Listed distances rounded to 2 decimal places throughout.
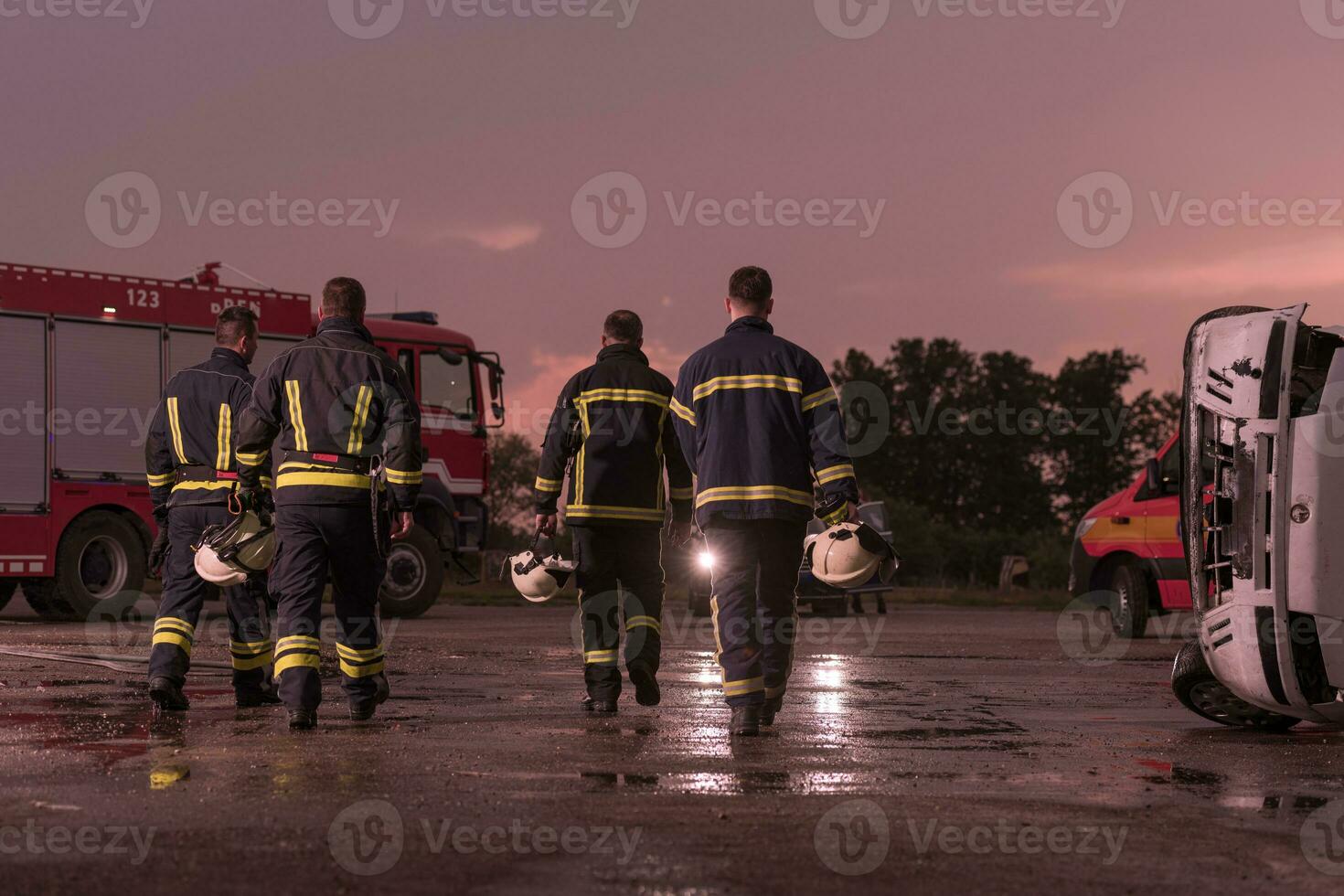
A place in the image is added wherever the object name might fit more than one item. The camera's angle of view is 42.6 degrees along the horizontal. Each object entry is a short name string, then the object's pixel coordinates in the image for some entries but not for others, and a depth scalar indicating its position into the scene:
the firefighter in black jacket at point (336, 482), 7.59
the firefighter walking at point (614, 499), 8.34
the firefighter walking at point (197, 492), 8.54
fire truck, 17.62
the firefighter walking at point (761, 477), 7.50
